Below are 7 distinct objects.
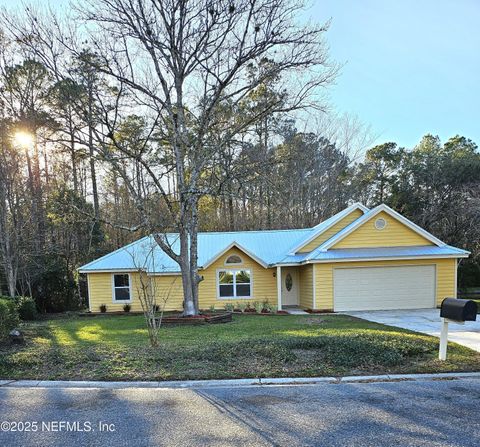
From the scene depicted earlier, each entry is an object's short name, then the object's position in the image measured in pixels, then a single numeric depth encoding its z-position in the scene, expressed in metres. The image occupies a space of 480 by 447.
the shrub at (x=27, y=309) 17.62
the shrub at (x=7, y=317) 8.59
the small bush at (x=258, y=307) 17.73
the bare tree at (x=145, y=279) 18.60
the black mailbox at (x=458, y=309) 6.11
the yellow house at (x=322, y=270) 17.16
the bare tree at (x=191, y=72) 14.02
